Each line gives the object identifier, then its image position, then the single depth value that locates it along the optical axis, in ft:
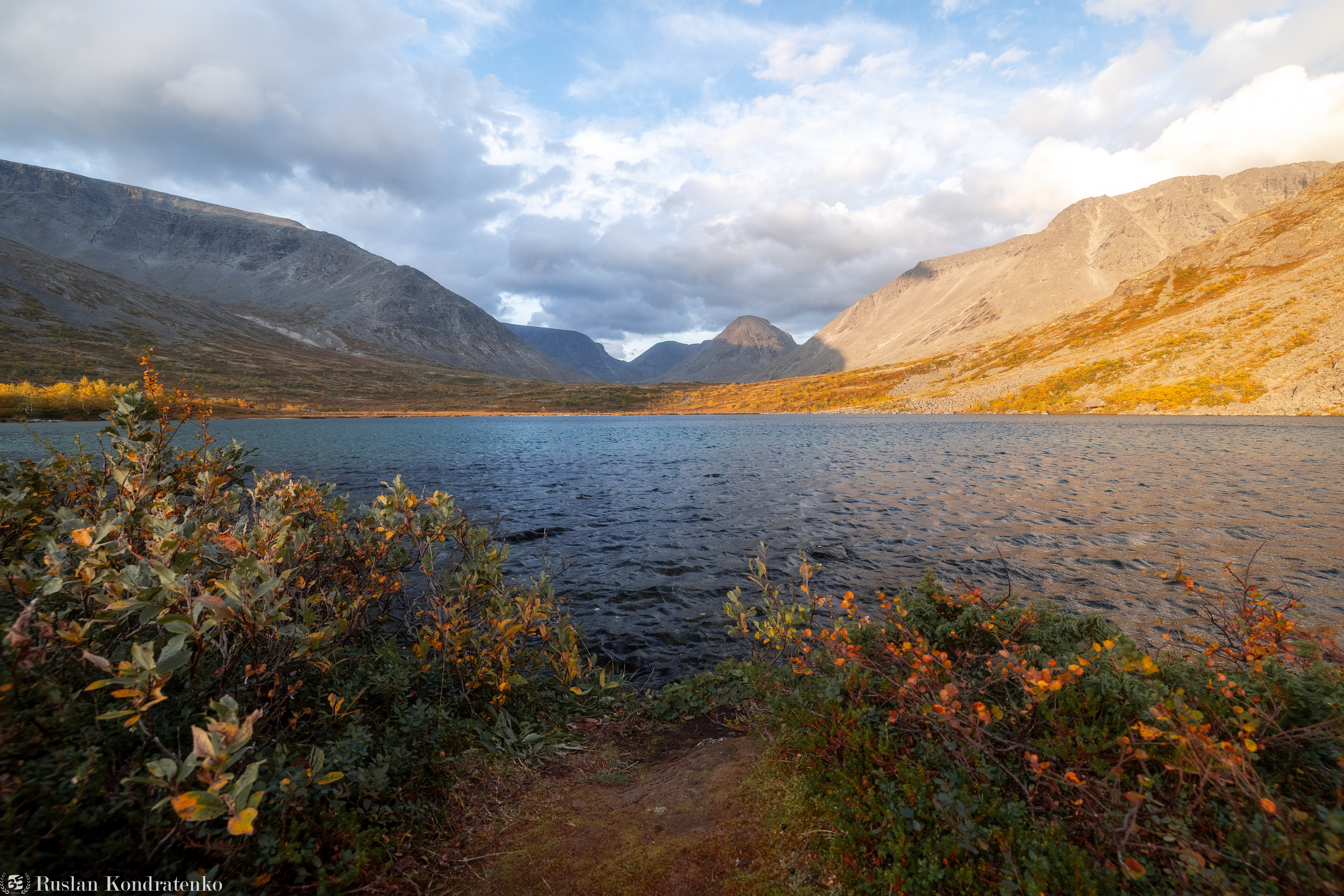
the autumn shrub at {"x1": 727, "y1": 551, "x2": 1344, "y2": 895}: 11.50
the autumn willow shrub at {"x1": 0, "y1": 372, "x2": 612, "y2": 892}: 11.22
